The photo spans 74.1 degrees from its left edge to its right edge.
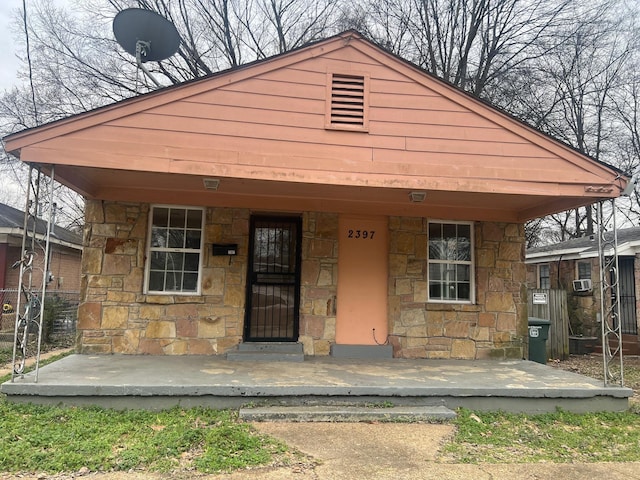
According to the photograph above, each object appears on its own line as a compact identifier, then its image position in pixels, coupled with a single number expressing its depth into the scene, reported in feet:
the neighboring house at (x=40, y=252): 39.17
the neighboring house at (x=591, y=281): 34.94
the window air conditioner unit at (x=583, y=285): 35.63
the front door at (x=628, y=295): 35.29
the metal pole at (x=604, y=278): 15.42
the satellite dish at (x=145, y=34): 20.94
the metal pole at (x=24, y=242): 13.76
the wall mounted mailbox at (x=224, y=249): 20.56
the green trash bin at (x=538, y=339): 23.06
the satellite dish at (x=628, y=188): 16.37
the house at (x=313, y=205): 15.79
